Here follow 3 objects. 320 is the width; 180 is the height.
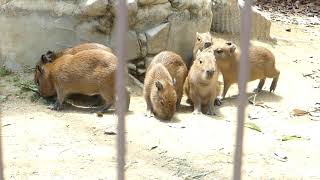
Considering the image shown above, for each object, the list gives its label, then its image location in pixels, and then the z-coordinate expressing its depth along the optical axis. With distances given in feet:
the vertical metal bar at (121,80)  9.47
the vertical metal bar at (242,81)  9.19
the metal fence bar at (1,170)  11.74
